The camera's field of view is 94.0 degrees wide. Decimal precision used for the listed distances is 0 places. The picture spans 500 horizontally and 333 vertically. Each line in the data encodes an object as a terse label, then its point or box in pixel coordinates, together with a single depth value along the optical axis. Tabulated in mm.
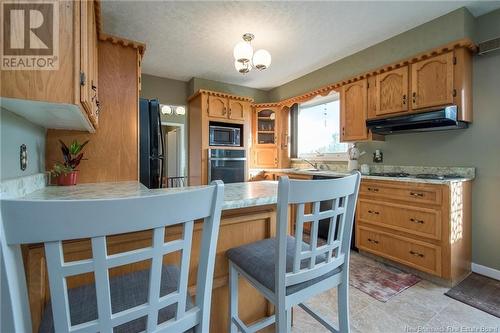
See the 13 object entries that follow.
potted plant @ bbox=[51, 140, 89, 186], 1700
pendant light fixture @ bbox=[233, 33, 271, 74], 2205
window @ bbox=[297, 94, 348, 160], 3820
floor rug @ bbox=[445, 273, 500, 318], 1777
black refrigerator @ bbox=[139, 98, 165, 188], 2514
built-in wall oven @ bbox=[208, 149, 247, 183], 3832
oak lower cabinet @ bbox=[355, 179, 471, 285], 2066
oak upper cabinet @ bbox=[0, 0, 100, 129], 811
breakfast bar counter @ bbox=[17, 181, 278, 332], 807
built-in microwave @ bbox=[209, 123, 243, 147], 3881
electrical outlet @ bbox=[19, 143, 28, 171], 1219
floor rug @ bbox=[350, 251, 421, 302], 1993
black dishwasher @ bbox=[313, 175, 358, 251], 2874
